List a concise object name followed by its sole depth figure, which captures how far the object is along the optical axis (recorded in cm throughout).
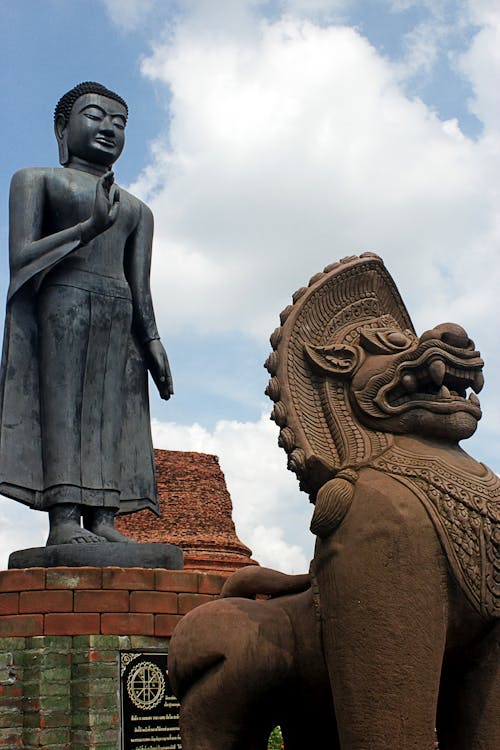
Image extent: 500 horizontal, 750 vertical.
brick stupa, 1889
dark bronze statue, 571
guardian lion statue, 277
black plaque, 496
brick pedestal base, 489
